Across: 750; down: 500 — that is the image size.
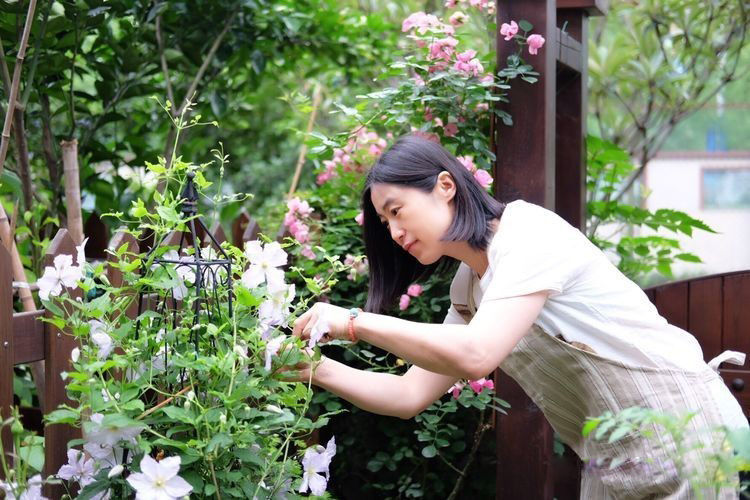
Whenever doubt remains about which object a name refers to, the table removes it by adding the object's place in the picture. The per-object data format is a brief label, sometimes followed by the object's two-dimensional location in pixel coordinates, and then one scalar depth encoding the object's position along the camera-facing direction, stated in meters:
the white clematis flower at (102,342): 1.45
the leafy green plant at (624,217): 3.01
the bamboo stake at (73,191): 2.35
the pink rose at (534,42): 2.40
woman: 1.60
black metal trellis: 1.52
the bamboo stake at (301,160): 3.42
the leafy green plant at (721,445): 1.05
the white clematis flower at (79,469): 1.56
